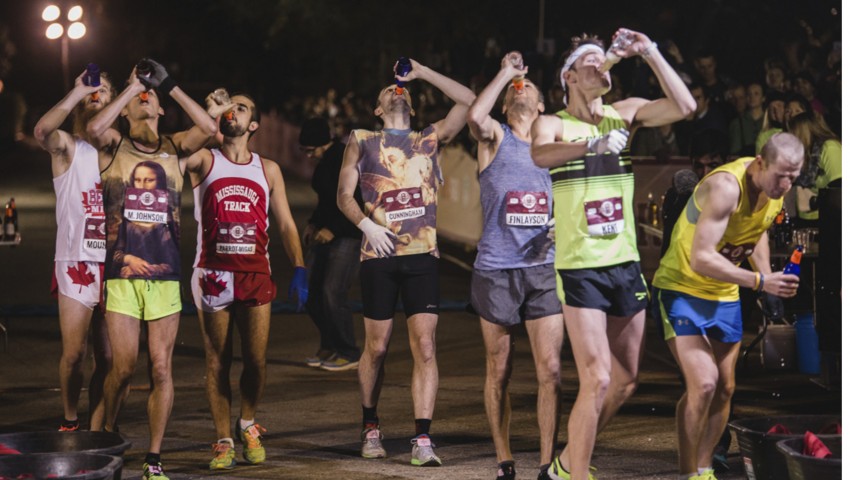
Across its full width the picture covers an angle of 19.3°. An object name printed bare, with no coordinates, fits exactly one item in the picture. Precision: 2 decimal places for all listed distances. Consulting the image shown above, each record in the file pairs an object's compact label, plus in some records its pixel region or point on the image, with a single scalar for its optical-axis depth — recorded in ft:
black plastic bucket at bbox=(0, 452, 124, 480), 34.11
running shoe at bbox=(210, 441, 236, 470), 45.17
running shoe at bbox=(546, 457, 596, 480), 40.18
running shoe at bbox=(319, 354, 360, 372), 66.78
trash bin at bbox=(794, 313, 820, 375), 63.04
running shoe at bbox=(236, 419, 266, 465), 46.19
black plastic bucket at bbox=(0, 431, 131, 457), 37.25
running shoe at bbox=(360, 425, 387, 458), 46.92
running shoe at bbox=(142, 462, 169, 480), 42.17
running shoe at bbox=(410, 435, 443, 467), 45.47
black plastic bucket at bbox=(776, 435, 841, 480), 33.05
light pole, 124.79
